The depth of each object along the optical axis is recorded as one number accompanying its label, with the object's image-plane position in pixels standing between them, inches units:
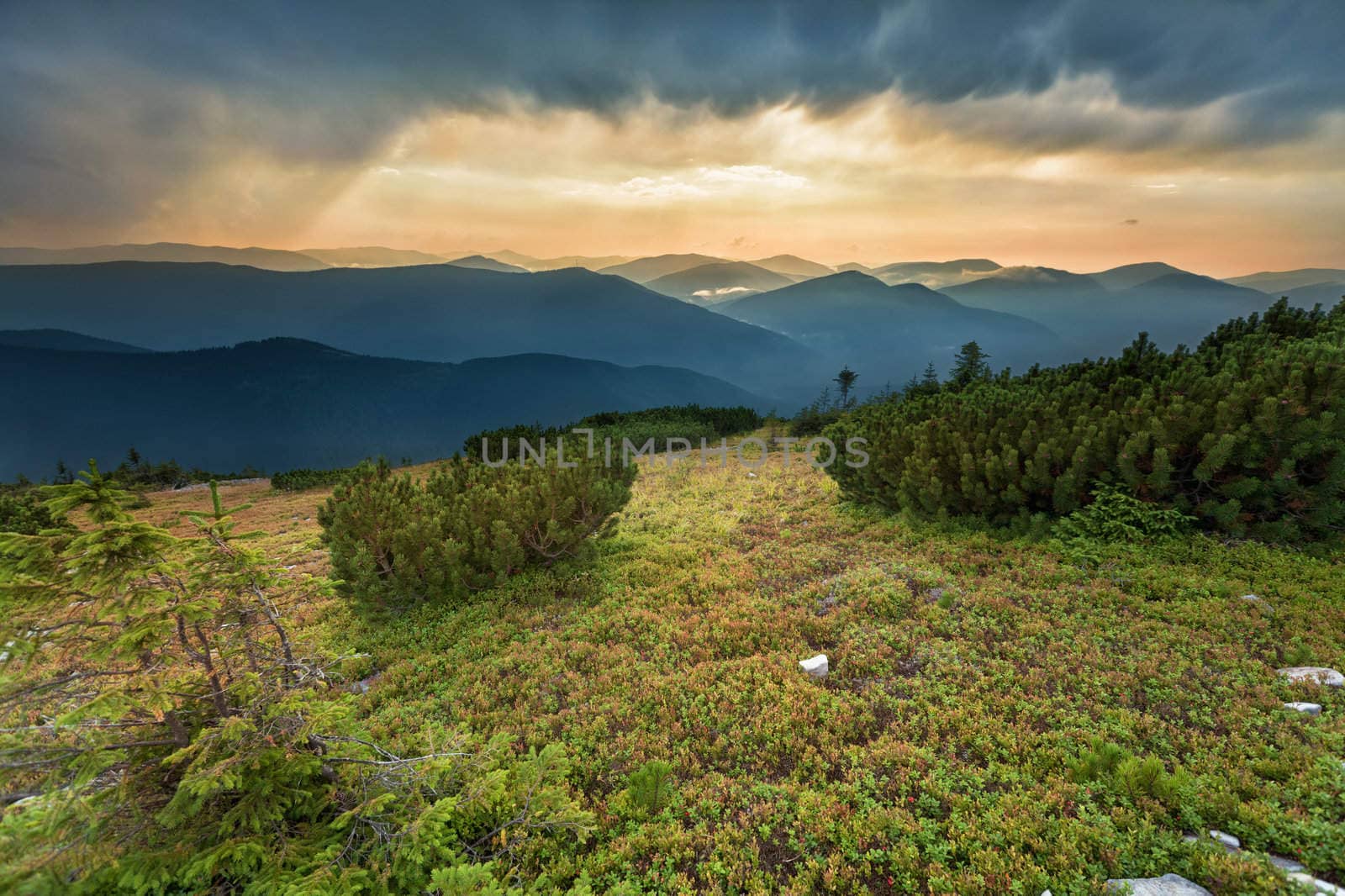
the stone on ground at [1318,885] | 123.0
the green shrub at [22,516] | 519.5
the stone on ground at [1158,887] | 130.3
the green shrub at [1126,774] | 158.6
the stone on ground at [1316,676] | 208.7
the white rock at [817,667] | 256.5
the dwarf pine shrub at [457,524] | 334.6
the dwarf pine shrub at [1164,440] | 309.3
